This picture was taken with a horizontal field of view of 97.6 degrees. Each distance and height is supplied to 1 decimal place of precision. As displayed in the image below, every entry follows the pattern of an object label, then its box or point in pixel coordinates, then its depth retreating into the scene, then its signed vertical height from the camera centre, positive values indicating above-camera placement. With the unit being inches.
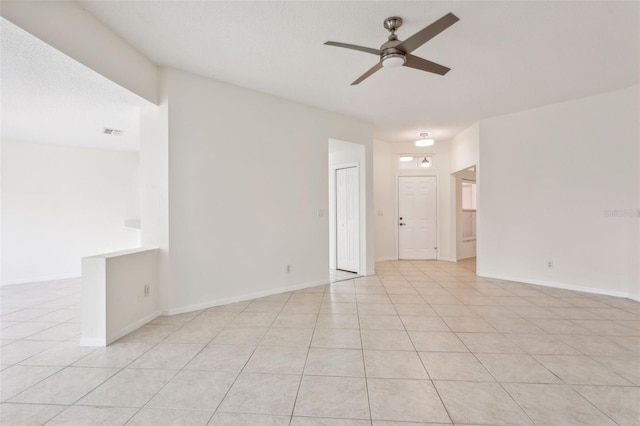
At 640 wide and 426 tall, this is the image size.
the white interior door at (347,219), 214.2 -4.2
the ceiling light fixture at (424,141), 241.8 +62.5
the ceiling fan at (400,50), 82.0 +51.7
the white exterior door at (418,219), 274.1 -5.5
